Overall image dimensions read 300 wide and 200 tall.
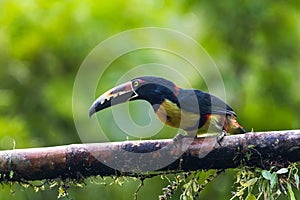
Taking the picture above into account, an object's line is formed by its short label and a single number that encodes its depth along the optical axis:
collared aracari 5.84
